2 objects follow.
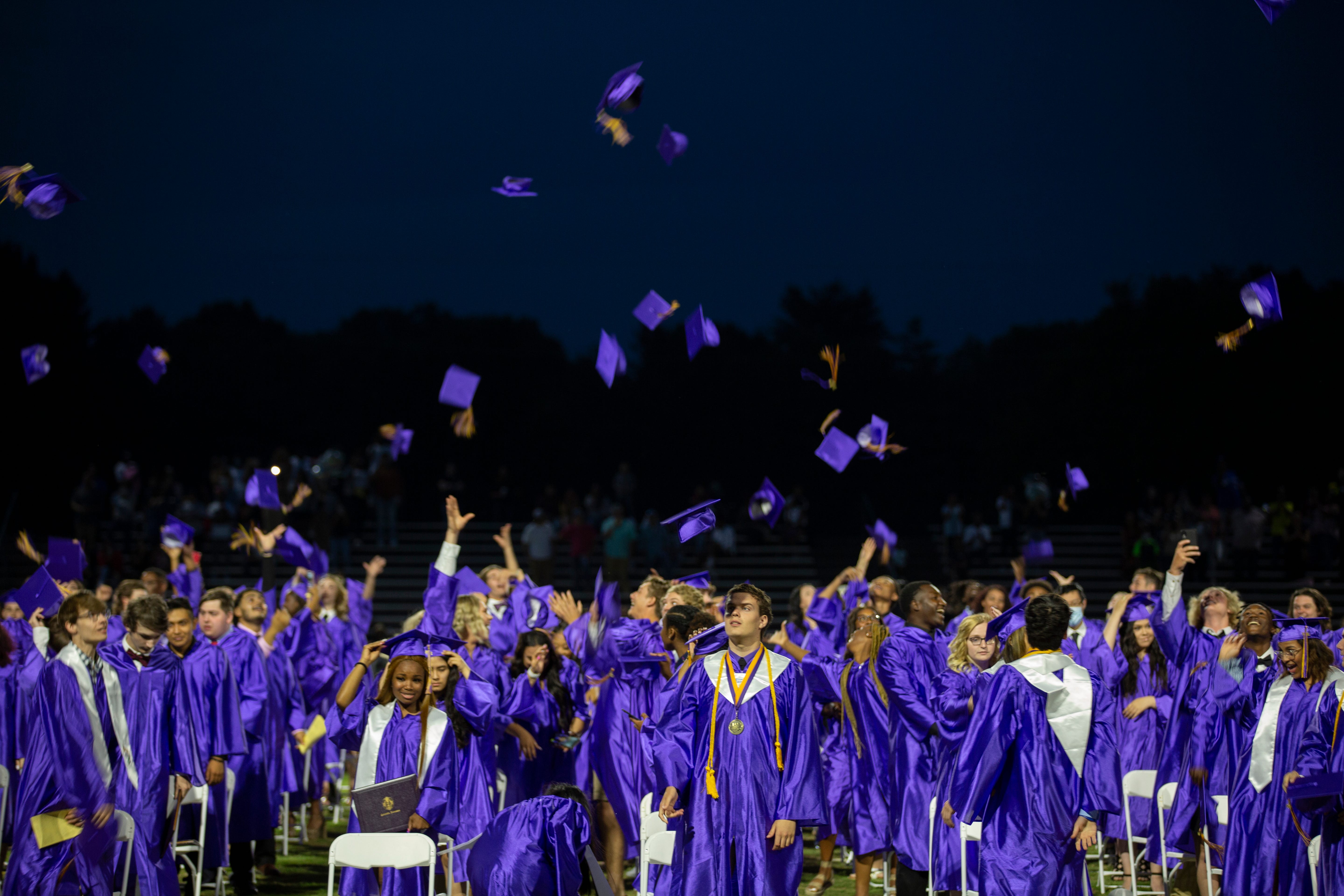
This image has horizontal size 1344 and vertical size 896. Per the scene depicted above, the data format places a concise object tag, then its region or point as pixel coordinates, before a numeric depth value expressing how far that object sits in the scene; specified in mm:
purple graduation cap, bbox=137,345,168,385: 18969
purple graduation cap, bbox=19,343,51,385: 20391
